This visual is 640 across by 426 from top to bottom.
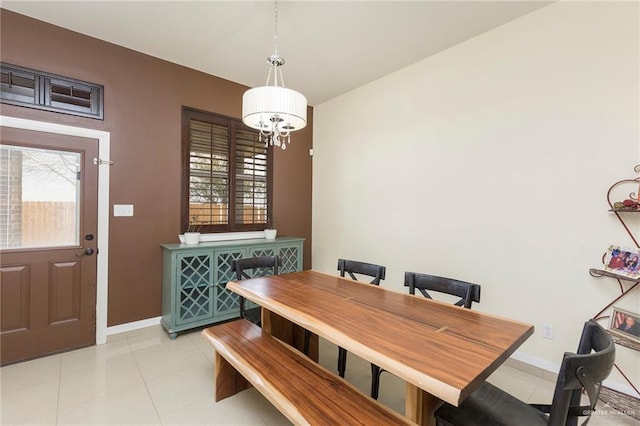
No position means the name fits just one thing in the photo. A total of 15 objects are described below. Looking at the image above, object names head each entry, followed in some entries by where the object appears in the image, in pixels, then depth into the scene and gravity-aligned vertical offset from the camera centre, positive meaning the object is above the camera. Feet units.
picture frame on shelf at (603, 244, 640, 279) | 6.05 -1.02
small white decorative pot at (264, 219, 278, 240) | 12.51 -1.01
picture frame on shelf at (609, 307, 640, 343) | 5.92 -2.36
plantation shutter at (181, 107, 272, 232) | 11.07 +1.52
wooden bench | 4.03 -2.90
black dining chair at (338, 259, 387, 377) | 7.07 -1.66
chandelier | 5.67 +2.12
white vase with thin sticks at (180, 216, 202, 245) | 10.34 -0.83
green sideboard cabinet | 9.39 -2.55
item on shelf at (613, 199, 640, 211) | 6.03 +0.22
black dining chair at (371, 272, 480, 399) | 5.80 -1.66
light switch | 9.46 +0.01
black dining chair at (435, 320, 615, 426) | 2.90 -2.25
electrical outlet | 7.43 -3.08
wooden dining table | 3.34 -1.85
